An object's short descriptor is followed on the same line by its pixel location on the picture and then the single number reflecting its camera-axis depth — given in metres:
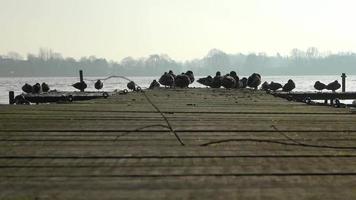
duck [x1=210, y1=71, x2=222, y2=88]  31.40
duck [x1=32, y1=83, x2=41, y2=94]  33.97
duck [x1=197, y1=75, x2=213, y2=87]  36.53
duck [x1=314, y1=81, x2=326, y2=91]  38.22
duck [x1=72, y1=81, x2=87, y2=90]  39.38
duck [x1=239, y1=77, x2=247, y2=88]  34.98
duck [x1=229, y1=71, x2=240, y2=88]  31.86
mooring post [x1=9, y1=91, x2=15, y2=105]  28.50
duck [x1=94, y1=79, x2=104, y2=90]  40.45
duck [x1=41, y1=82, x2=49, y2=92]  37.37
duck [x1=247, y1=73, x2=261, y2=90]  34.12
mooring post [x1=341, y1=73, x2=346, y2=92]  40.12
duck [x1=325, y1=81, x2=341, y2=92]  37.88
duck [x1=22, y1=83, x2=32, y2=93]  34.62
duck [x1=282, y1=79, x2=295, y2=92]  33.22
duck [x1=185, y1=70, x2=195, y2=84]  39.42
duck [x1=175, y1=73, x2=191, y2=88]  30.38
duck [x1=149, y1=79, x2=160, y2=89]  36.09
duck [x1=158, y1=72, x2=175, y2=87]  30.67
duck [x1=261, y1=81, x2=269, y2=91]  35.11
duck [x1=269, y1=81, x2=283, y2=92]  35.43
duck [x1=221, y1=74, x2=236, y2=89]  29.55
